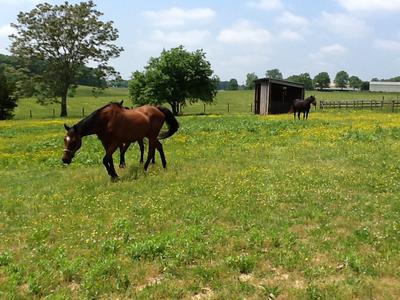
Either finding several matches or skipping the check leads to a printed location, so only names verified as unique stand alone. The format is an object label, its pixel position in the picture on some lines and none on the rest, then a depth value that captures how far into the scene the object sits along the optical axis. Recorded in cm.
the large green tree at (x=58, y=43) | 5991
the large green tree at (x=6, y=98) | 5885
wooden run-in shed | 5081
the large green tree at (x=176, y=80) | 5722
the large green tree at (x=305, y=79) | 18312
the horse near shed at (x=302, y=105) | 3703
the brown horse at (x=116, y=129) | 1245
